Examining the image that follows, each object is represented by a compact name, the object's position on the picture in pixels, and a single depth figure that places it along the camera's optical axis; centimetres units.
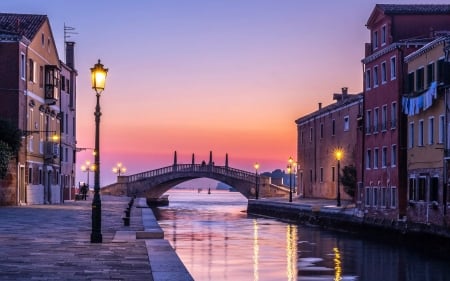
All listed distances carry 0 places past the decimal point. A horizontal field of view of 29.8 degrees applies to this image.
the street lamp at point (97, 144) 2113
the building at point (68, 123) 6656
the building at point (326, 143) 6391
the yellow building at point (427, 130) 3706
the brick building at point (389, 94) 4441
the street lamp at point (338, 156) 5366
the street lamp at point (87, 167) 8582
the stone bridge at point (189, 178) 9419
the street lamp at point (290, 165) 6649
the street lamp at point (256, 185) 8906
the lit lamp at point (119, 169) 10154
